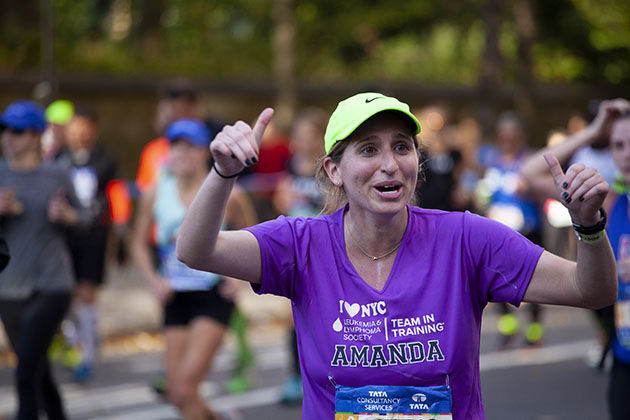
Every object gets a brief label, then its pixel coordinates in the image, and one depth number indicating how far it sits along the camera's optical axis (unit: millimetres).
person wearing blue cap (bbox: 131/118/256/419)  11680
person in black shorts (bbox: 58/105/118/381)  17797
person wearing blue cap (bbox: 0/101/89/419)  11562
